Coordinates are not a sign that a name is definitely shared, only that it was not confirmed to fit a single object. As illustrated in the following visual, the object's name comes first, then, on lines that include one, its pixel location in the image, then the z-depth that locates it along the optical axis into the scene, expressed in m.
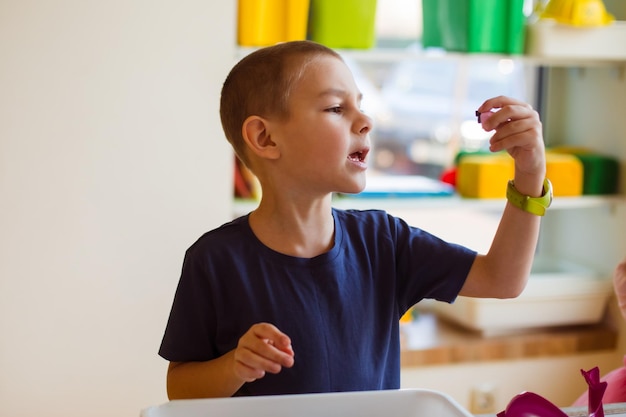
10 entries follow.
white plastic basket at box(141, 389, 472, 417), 0.91
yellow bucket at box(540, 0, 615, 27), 2.38
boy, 1.10
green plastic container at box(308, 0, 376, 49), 2.27
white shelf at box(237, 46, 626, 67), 2.31
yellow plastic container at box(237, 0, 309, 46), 2.20
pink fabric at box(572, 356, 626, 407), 1.39
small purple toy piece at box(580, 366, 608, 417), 0.87
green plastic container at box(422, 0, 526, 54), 2.39
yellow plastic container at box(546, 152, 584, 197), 2.57
